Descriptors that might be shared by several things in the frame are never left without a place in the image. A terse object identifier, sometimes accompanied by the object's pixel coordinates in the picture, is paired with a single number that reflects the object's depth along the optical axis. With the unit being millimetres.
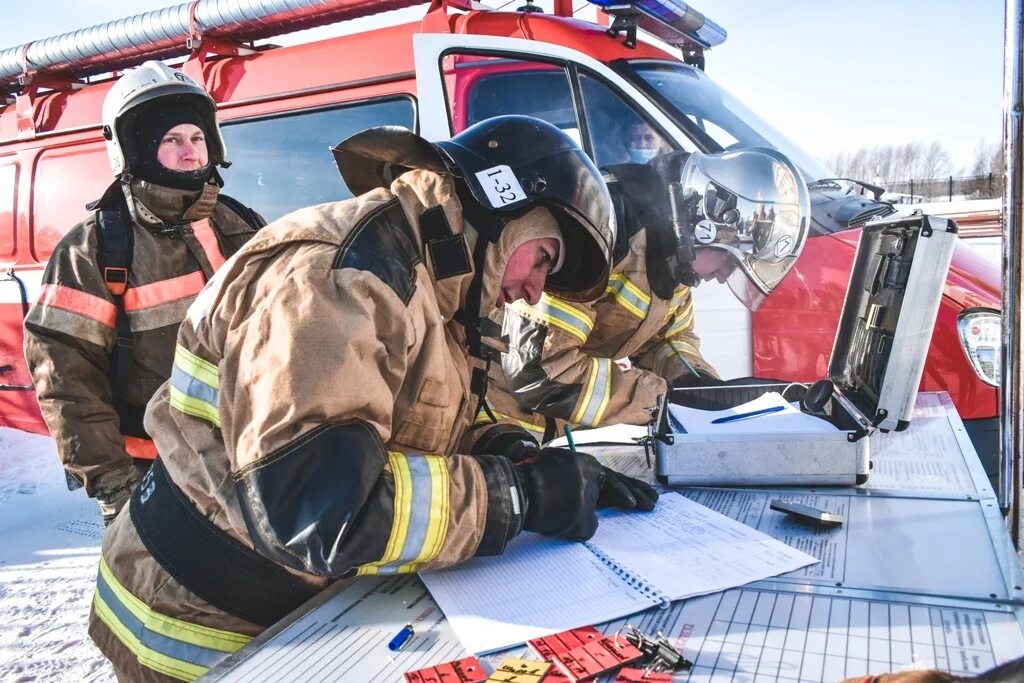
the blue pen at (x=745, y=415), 1854
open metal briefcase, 1646
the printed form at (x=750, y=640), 962
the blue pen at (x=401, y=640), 1057
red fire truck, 2955
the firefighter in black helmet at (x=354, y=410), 1047
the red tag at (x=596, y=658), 963
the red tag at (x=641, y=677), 942
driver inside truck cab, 3244
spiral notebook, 1110
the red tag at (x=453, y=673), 959
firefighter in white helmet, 2305
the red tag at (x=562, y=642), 1017
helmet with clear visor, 2771
